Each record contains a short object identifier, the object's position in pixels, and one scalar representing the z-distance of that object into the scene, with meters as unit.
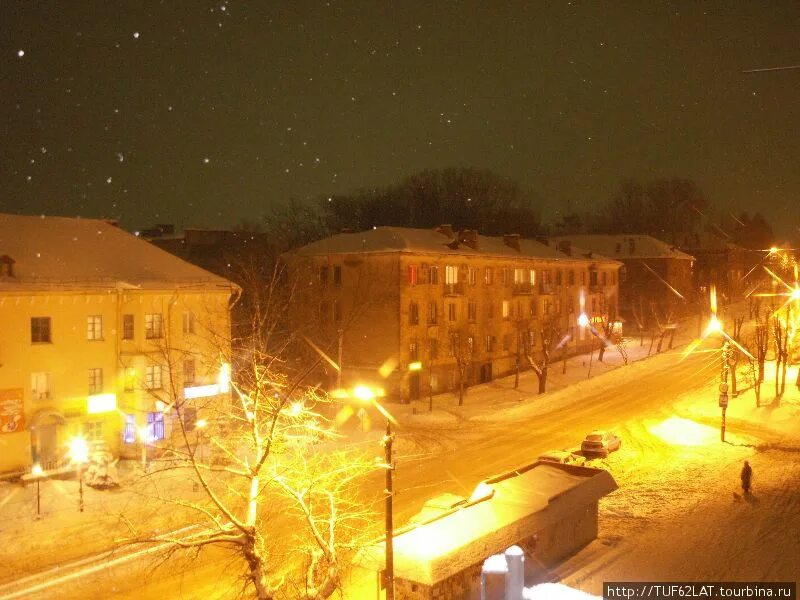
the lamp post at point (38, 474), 21.71
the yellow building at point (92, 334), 26.17
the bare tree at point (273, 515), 11.95
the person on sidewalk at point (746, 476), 23.03
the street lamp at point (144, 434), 28.97
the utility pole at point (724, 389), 30.61
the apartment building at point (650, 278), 71.88
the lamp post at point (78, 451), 26.25
